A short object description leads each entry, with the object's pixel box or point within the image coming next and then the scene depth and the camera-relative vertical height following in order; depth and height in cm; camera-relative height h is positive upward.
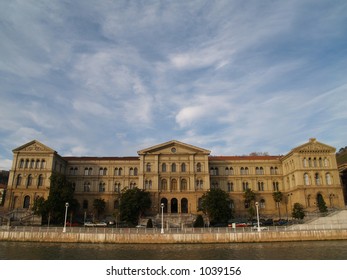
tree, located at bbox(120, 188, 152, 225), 6278 +466
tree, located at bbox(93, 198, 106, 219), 7638 +541
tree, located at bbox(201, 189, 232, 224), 6003 +399
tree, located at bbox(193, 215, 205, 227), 5443 +96
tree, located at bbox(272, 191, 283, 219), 7569 +742
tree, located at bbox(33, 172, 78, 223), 6012 +467
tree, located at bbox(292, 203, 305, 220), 5778 +259
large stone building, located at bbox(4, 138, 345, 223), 7375 +1293
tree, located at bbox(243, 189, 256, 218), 7538 +755
